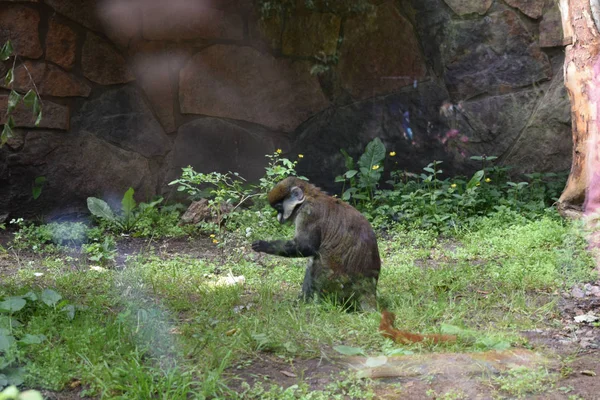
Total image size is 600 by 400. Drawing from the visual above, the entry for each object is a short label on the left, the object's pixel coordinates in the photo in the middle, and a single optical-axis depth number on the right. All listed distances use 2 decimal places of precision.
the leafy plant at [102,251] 12.21
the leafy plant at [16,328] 6.86
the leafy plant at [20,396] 2.91
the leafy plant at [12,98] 7.98
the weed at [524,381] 6.73
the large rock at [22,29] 14.34
